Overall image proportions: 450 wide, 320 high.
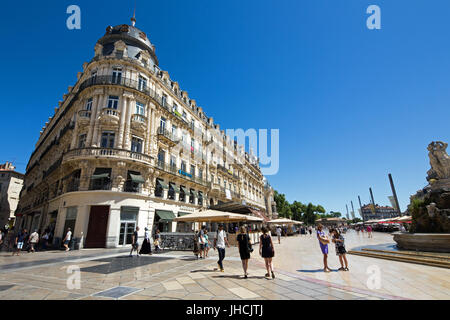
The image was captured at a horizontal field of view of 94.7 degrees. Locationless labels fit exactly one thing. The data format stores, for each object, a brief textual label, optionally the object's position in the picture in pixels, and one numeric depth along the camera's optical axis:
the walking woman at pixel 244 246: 6.78
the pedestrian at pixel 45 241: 17.67
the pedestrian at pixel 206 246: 11.60
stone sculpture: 13.02
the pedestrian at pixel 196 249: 11.16
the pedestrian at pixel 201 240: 11.14
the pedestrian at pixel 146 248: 12.38
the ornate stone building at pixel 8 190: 57.59
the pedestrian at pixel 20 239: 13.71
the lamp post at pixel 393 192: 39.44
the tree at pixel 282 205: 68.80
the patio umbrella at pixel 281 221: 28.30
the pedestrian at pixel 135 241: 11.94
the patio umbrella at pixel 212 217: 13.72
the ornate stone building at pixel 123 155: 17.48
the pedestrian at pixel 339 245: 7.67
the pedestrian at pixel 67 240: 15.06
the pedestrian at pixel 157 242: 14.13
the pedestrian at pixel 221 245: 7.74
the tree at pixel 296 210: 82.06
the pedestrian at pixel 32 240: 14.67
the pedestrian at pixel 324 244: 7.49
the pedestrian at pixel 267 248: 6.61
